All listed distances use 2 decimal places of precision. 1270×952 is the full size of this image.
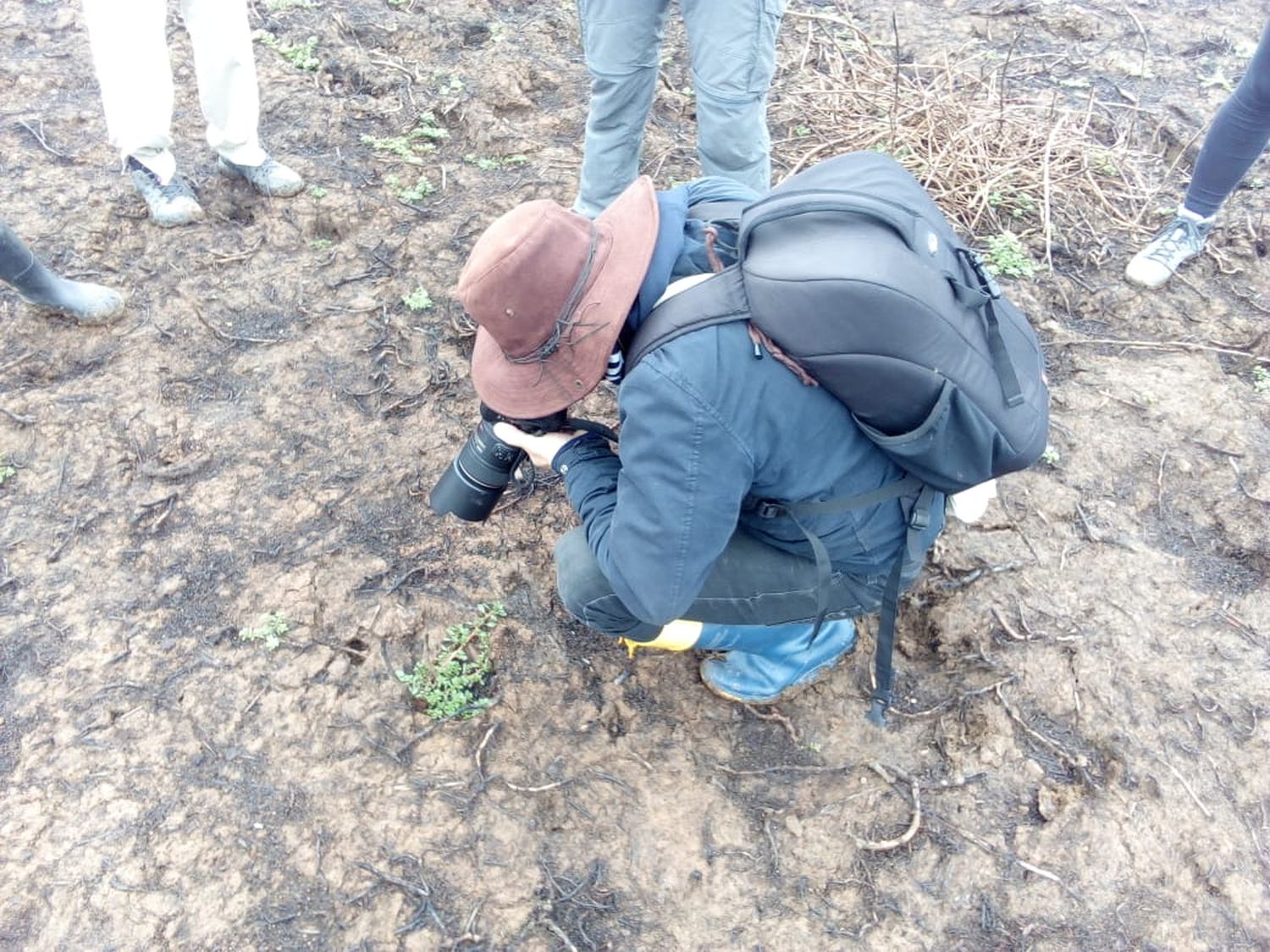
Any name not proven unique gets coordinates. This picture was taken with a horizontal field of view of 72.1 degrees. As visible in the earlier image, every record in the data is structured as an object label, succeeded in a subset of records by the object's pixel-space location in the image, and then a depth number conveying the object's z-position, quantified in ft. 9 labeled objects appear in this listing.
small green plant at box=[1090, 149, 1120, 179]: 13.05
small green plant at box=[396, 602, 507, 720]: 7.36
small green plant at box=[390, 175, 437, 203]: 11.82
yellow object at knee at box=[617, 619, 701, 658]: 7.14
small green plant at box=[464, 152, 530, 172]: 12.51
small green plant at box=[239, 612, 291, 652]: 7.61
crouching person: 5.04
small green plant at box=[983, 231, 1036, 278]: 11.60
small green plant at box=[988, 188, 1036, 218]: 12.38
